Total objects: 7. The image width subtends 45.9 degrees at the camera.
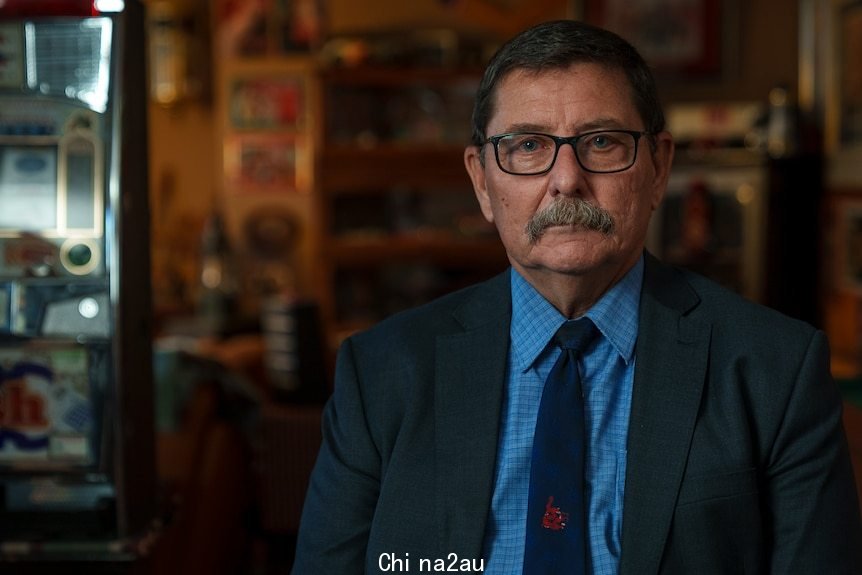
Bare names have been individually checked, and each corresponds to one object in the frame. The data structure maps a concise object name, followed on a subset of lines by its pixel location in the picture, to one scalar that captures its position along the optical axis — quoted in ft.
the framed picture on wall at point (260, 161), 20.03
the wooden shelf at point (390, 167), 16.69
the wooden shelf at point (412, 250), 16.90
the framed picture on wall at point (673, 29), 16.87
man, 4.31
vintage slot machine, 7.20
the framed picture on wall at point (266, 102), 19.95
